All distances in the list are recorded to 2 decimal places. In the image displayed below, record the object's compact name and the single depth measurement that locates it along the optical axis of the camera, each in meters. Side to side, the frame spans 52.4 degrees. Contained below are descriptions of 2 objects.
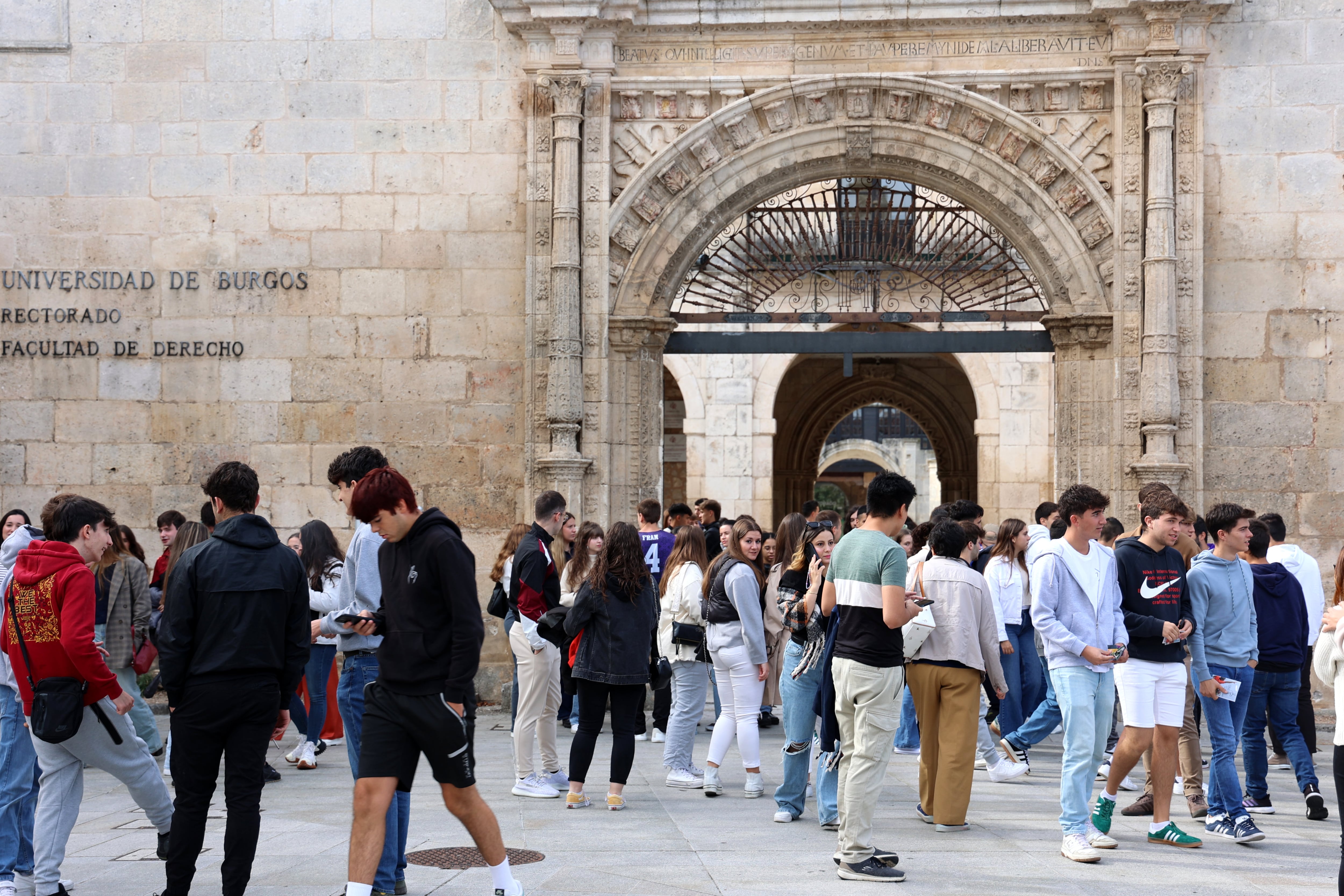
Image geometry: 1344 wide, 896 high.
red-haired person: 4.68
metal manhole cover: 5.88
